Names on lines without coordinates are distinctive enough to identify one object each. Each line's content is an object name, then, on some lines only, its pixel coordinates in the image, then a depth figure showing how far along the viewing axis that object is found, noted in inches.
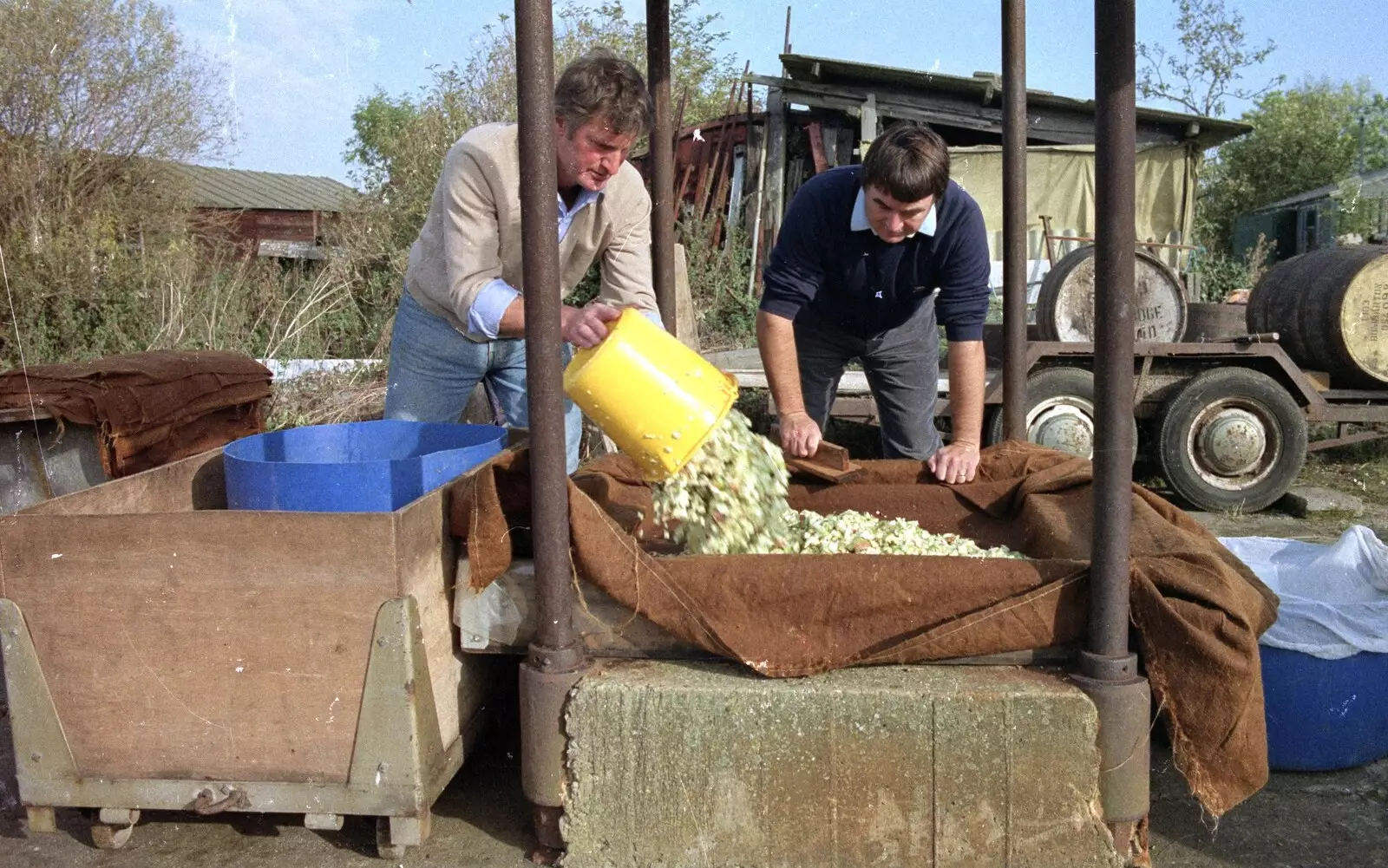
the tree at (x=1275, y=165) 964.6
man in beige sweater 113.9
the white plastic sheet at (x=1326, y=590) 111.8
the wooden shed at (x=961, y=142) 463.2
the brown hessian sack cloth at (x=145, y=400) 149.6
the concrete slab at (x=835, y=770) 88.0
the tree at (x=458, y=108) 518.3
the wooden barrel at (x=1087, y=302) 275.3
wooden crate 91.7
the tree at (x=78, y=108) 440.1
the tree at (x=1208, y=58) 1077.8
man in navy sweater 129.9
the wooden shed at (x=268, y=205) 551.8
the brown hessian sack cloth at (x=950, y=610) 88.2
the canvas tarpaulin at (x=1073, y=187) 462.3
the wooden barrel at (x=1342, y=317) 276.2
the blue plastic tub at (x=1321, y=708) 111.7
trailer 255.6
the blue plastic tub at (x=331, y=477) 105.4
